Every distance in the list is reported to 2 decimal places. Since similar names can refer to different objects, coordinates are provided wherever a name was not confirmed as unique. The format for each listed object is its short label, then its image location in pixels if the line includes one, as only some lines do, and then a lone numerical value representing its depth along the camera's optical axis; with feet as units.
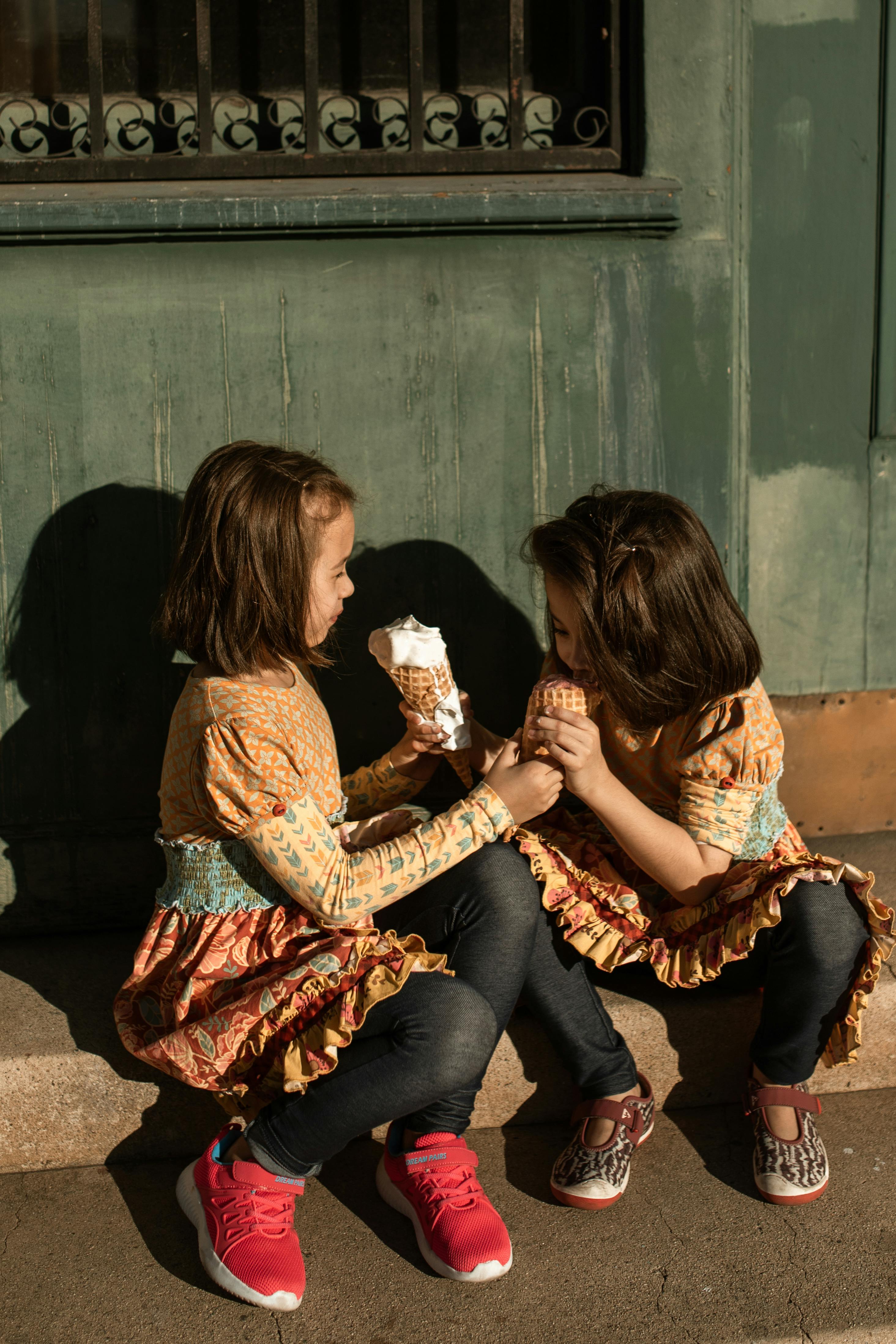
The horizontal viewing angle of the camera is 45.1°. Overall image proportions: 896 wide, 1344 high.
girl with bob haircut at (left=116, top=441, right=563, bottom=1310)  6.31
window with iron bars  8.56
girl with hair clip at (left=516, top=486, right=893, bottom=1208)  6.85
